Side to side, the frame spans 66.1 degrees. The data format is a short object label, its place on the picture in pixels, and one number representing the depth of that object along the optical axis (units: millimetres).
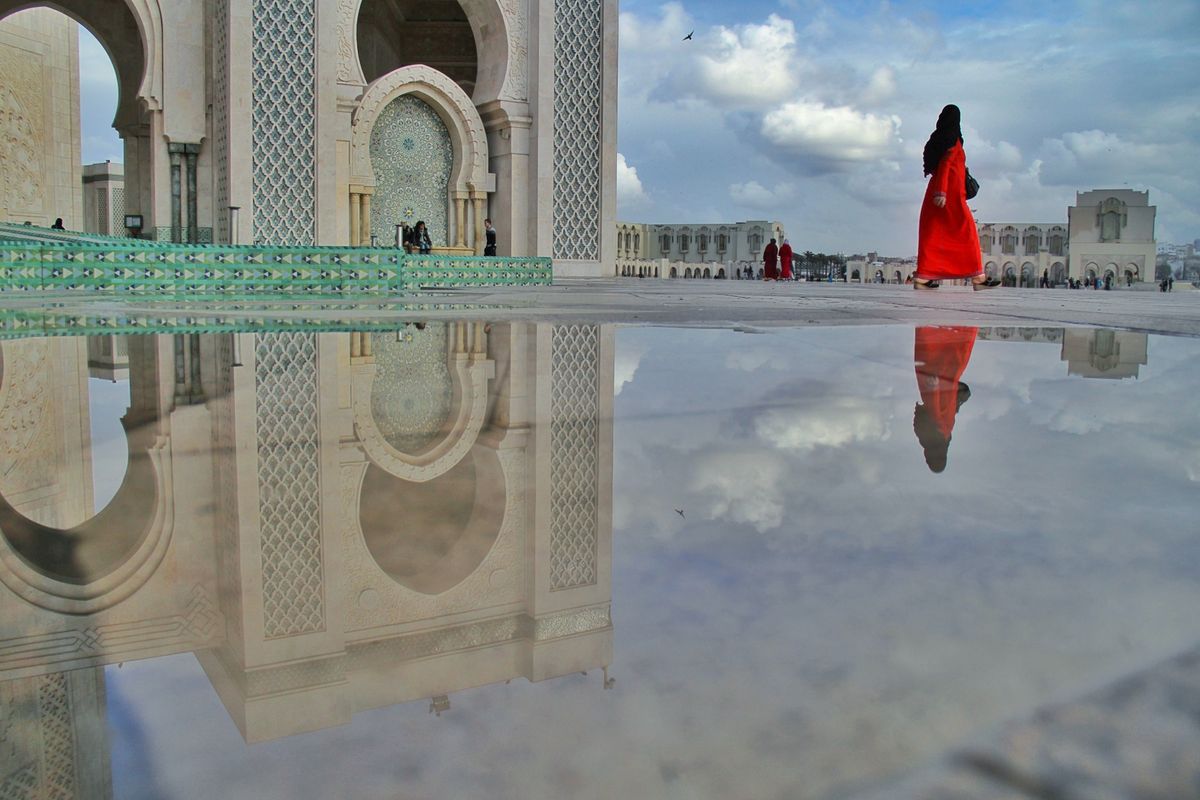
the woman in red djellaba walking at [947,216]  6023
